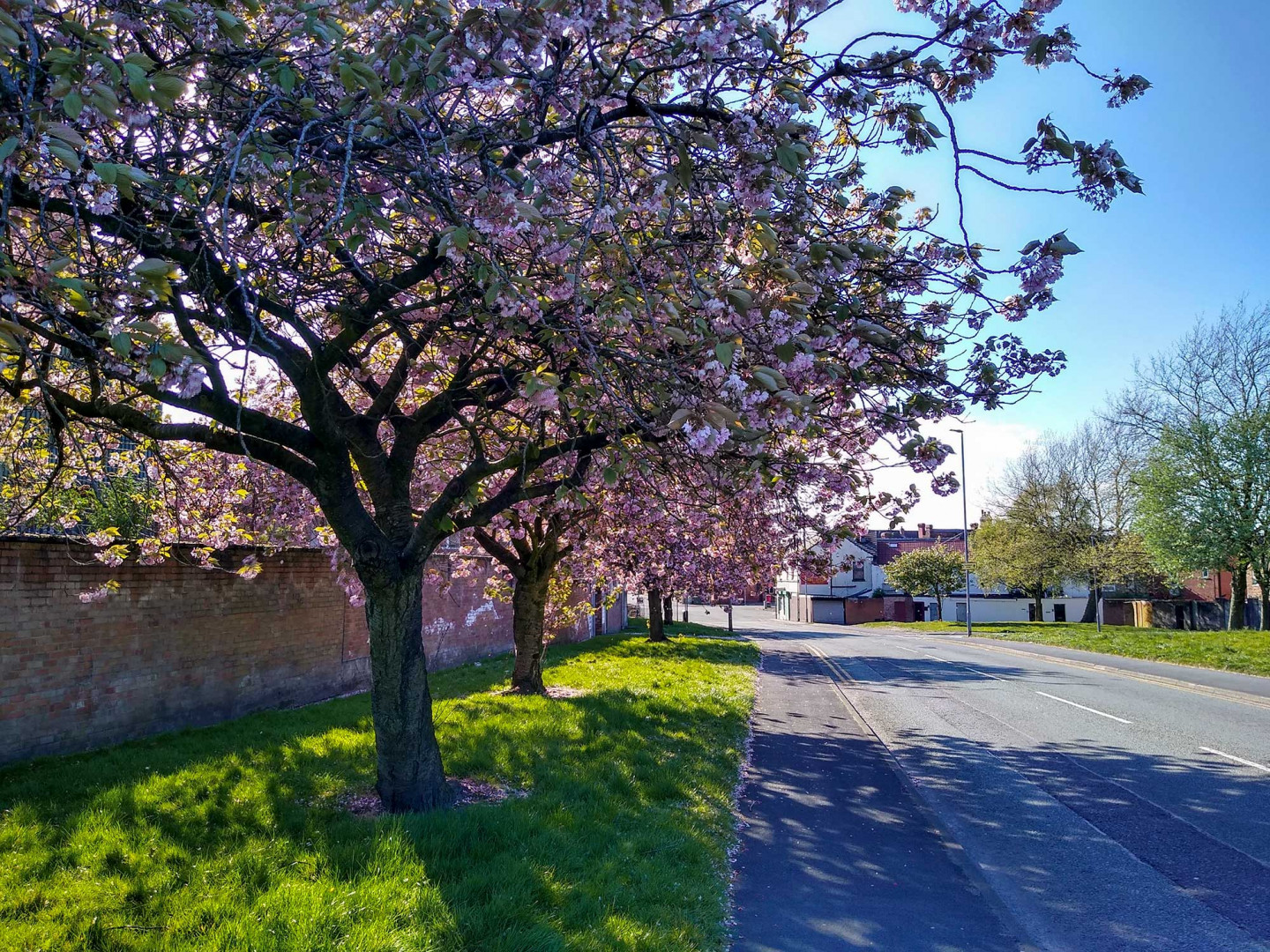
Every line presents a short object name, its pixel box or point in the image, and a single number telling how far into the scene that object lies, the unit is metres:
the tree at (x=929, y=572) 60.53
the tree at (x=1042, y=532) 45.25
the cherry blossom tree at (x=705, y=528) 7.95
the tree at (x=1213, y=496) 27.84
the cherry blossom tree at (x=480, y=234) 3.80
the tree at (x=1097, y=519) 40.47
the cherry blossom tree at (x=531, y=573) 13.57
